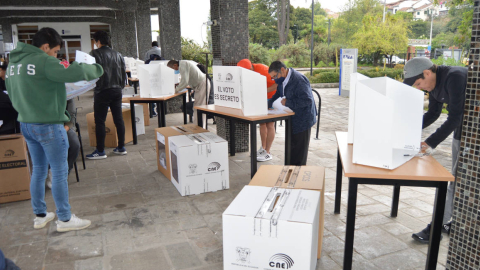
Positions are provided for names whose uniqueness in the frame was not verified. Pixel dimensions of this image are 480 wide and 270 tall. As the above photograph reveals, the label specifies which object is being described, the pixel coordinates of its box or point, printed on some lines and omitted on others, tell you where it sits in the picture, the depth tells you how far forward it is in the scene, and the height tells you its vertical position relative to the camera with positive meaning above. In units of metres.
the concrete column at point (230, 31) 5.00 +0.31
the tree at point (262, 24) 35.28 +2.85
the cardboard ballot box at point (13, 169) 3.34 -1.00
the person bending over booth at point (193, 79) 5.51 -0.35
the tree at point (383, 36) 20.28 +0.94
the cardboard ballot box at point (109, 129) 5.46 -1.08
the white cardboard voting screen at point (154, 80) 5.22 -0.34
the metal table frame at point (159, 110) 5.24 -0.78
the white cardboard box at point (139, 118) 5.90 -1.00
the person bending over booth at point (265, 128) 4.57 -0.92
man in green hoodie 2.48 -0.27
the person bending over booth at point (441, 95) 2.29 -0.27
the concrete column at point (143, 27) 11.15 +0.83
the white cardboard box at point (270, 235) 1.77 -0.86
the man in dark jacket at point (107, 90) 4.68 -0.44
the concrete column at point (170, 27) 8.16 +0.61
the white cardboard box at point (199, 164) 3.48 -1.02
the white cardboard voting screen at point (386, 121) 1.95 -0.36
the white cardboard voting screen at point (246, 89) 3.56 -0.33
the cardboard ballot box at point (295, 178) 2.29 -0.79
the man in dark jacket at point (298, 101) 3.73 -0.47
